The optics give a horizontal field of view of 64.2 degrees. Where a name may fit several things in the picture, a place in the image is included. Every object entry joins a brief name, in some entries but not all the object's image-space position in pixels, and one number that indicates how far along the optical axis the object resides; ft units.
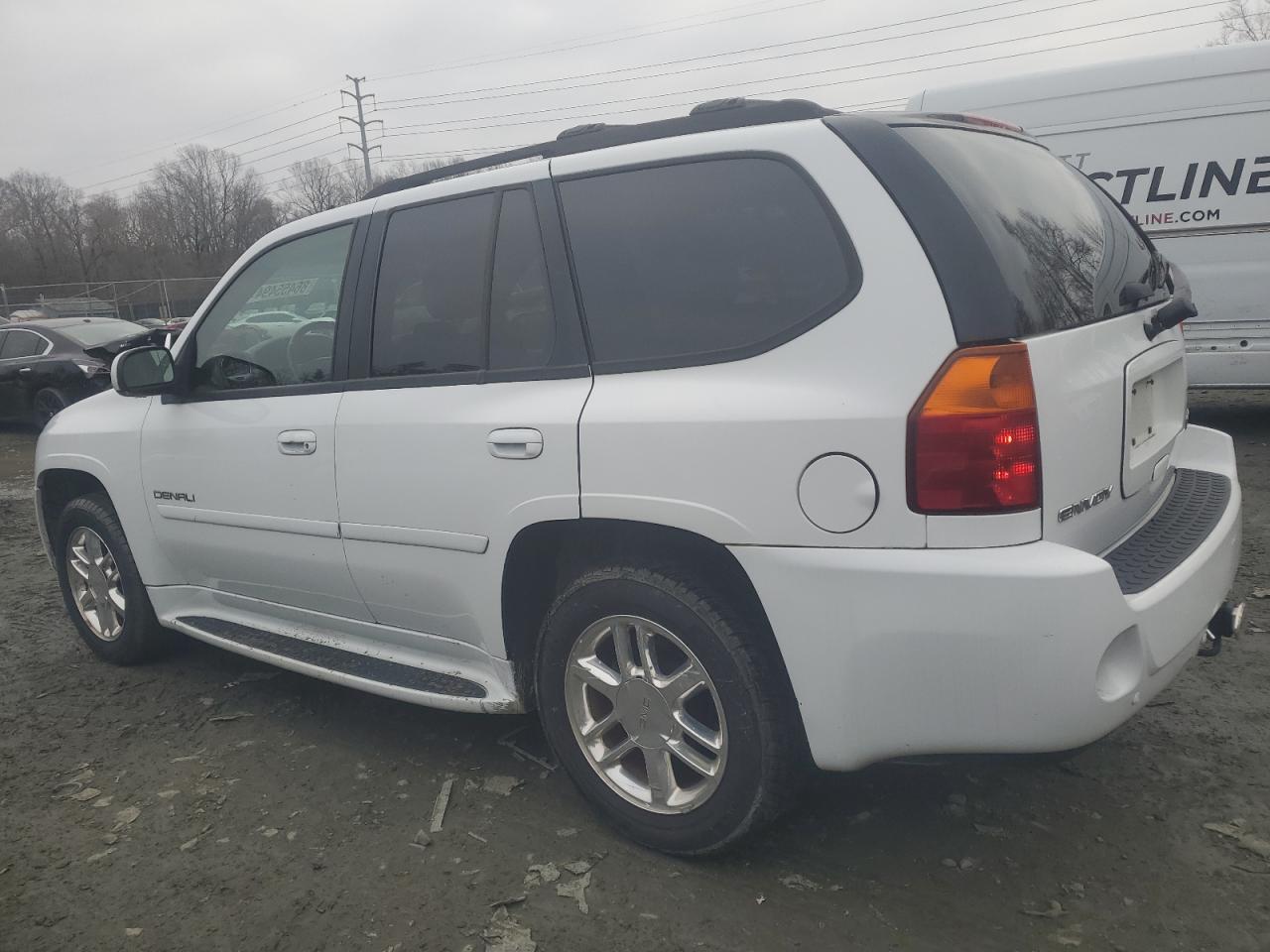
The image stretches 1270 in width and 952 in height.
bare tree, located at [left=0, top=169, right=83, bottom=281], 211.00
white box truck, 24.22
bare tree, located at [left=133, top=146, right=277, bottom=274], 222.48
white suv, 6.93
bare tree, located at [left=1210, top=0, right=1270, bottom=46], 120.16
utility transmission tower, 183.11
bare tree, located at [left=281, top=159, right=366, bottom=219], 220.51
